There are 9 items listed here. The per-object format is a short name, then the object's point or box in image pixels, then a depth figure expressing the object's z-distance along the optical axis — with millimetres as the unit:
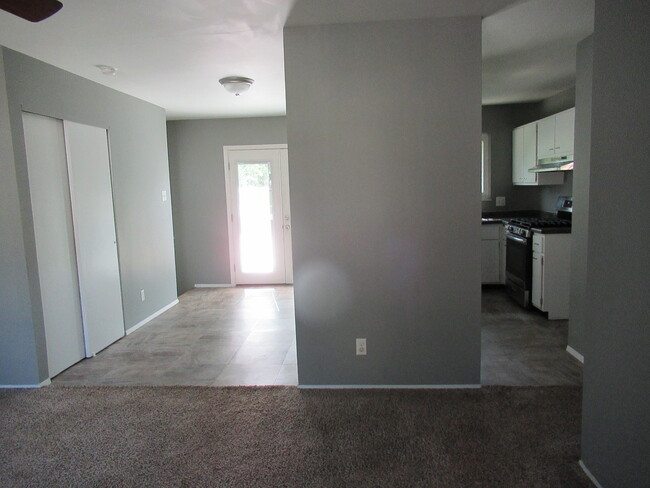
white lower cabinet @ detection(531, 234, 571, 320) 4367
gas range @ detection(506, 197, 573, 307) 4574
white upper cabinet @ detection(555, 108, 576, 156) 4358
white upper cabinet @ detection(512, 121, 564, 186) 5289
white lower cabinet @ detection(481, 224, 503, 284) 5680
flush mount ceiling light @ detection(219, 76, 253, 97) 4021
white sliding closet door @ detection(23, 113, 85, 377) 3334
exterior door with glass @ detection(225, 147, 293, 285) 6516
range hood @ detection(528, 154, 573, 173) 4492
